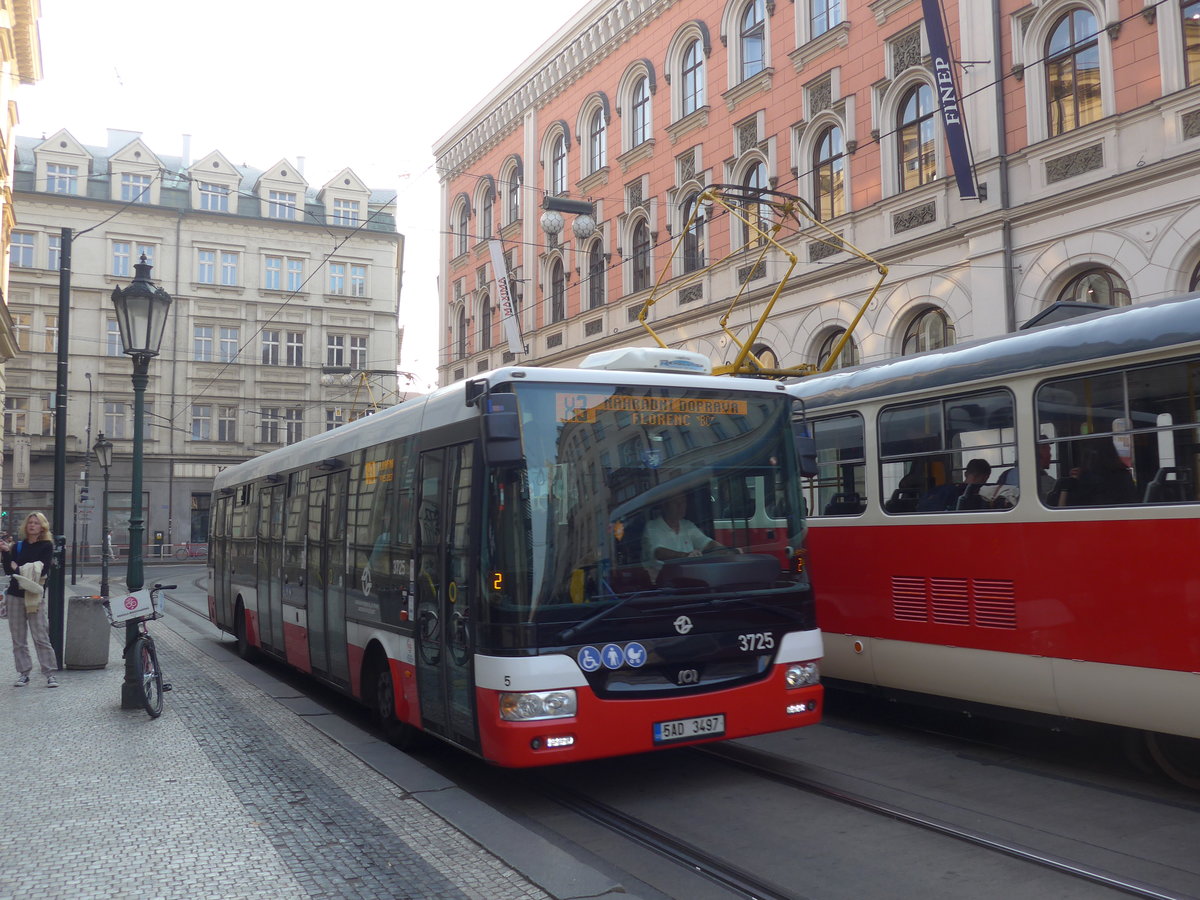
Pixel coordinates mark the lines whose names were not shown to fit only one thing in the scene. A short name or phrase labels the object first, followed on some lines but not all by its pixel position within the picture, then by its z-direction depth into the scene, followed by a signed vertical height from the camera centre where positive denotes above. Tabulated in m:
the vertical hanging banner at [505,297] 29.83 +6.55
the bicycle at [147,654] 9.52 -1.00
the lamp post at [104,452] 32.16 +2.70
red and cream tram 6.43 -0.01
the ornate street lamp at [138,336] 10.55 +2.02
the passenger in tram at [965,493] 7.79 +0.23
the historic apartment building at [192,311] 50.75 +11.30
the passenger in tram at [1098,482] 6.72 +0.25
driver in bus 6.70 -0.05
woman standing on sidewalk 11.48 -0.63
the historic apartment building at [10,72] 27.34 +12.65
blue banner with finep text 16.50 +6.49
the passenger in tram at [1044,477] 7.24 +0.30
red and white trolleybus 6.40 -0.23
